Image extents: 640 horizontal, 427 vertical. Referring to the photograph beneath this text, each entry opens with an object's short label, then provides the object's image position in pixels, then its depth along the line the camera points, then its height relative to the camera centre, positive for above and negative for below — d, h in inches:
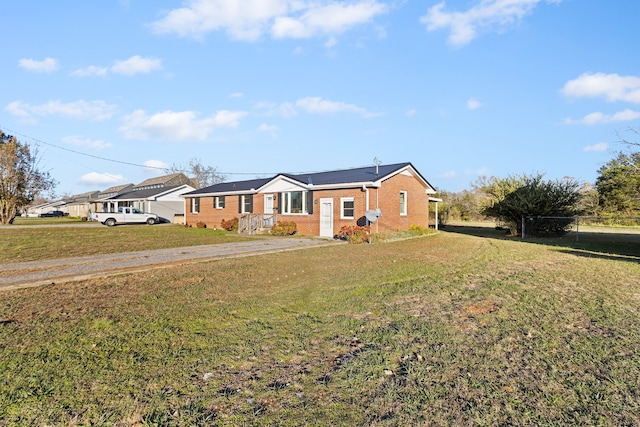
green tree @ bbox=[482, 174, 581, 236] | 794.2 +19.5
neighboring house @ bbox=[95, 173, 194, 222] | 1542.8 +69.6
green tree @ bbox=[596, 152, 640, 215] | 1273.4 +73.2
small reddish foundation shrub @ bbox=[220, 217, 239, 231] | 1003.3 -24.7
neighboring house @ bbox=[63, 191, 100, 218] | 2333.5 +80.6
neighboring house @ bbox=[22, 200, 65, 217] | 3841.3 +105.5
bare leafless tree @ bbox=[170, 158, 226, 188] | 2632.9 +296.7
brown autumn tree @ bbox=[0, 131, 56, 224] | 1353.3 +151.4
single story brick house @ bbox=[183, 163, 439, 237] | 761.0 +33.7
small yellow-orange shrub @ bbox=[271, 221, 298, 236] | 837.8 -33.4
